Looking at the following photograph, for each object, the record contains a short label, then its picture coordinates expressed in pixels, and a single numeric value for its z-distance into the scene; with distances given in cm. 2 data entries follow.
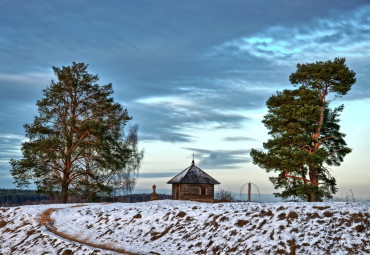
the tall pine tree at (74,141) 3394
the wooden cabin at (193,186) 4084
